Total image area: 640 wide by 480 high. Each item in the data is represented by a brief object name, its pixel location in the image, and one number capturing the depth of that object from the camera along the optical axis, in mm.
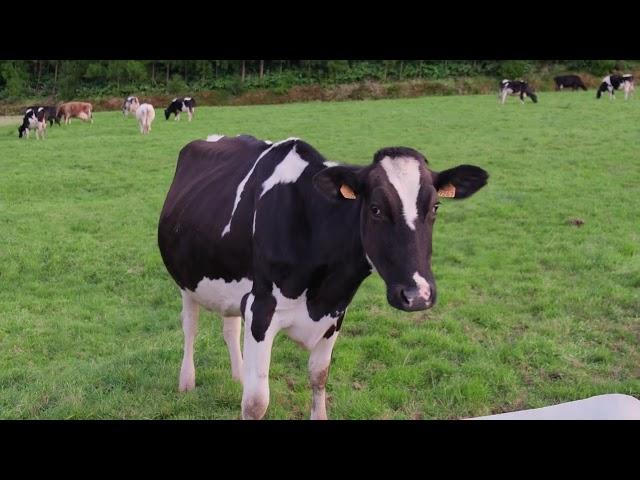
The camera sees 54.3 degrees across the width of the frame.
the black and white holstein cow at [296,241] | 3178
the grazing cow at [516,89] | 33281
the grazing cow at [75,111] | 30609
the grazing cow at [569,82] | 42325
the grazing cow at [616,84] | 32938
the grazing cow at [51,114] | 30047
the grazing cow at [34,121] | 24172
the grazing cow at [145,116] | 24594
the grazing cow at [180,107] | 29734
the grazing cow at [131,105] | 33406
